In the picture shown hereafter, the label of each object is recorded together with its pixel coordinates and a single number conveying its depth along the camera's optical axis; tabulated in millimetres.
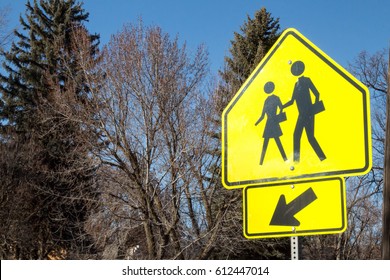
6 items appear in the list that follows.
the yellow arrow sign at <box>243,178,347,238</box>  2887
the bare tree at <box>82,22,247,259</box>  20094
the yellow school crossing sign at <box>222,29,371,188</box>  2908
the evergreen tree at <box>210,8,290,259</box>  20562
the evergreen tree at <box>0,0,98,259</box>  22461
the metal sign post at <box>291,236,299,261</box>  3012
